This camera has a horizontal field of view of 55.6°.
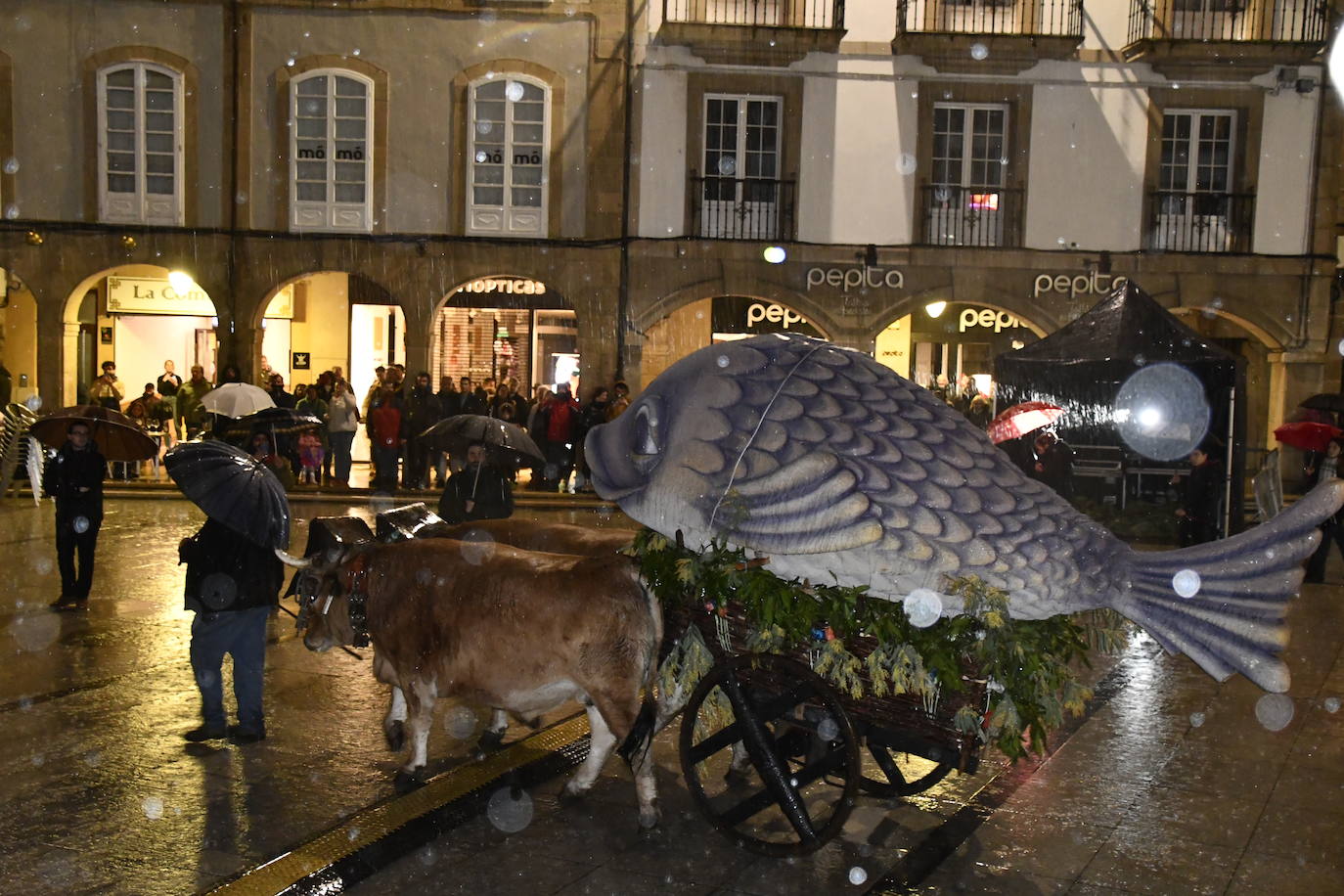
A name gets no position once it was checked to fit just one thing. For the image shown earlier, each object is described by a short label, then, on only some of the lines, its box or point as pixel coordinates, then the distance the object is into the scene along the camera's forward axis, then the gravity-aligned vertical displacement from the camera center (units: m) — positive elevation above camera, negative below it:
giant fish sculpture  4.98 -0.69
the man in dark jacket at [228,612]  6.93 -1.59
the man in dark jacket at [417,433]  19.44 -1.66
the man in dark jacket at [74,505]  10.52 -1.54
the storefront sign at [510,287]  24.25 +0.80
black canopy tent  14.76 -0.26
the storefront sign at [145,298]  24.38 +0.40
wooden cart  5.25 -1.70
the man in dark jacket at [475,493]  9.73 -1.27
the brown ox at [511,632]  5.79 -1.41
